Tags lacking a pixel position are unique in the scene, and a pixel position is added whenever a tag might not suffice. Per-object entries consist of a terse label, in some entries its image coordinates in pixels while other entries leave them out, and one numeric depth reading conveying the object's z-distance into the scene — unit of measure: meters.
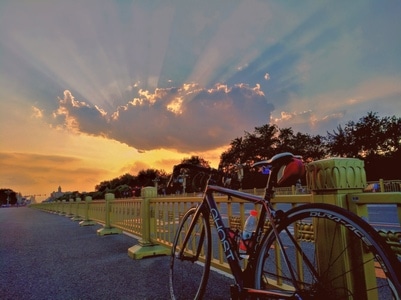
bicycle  1.71
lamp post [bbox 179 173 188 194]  3.39
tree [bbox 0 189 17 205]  152.80
